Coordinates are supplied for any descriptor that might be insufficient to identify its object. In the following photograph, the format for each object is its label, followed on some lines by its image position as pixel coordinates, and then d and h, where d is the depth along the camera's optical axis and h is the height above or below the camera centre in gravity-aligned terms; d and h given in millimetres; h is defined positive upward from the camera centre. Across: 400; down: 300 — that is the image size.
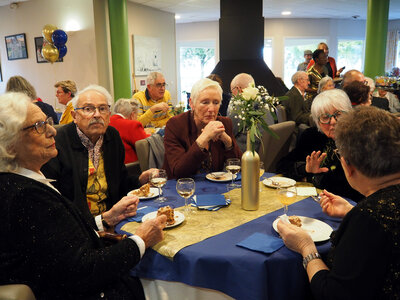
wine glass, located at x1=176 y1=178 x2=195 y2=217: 1670 -532
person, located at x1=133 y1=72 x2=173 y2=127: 4936 -373
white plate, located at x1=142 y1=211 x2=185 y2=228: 1561 -655
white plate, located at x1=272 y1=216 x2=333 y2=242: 1399 -659
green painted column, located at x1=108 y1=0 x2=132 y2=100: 6855 +622
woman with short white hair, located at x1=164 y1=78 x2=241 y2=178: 2396 -398
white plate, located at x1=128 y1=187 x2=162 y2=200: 1930 -666
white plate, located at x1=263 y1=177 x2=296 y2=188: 2060 -652
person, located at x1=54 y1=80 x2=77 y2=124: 5379 -177
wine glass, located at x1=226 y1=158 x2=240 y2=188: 2047 -539
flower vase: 1710 -519
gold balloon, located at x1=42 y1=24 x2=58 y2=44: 6934 +967
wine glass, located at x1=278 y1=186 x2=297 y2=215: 1542 -536
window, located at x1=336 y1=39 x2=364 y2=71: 13955 +809
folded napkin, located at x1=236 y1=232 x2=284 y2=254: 1315 -659
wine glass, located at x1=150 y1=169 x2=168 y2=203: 1889 -562
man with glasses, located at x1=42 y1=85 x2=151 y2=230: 2113 -512
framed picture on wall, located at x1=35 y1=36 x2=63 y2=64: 7938 +724
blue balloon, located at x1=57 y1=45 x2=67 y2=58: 7118 +594
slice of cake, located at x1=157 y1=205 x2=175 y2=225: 1556 -615
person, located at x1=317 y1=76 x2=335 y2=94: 5257 -150
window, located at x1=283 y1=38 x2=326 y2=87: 12766 +828
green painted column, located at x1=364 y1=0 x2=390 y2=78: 7562 +800
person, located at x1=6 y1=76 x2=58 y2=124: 4445 -82
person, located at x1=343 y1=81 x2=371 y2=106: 3100 -167
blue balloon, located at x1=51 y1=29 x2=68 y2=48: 6875 +850
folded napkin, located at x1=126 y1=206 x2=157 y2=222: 1668 -675
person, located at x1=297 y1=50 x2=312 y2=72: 9070 +397
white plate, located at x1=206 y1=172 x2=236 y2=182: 2195 -653
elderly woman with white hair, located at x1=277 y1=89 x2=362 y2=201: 2184 -548
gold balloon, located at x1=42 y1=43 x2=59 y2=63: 6949 +561
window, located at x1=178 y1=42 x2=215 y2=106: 13078 +531
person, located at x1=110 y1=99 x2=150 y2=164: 3176 -504
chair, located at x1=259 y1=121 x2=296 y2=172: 3453 -729
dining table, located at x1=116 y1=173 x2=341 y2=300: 1271 -699
